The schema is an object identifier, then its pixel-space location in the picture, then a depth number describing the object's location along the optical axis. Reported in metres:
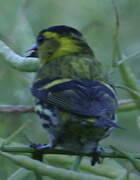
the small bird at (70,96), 1.61
